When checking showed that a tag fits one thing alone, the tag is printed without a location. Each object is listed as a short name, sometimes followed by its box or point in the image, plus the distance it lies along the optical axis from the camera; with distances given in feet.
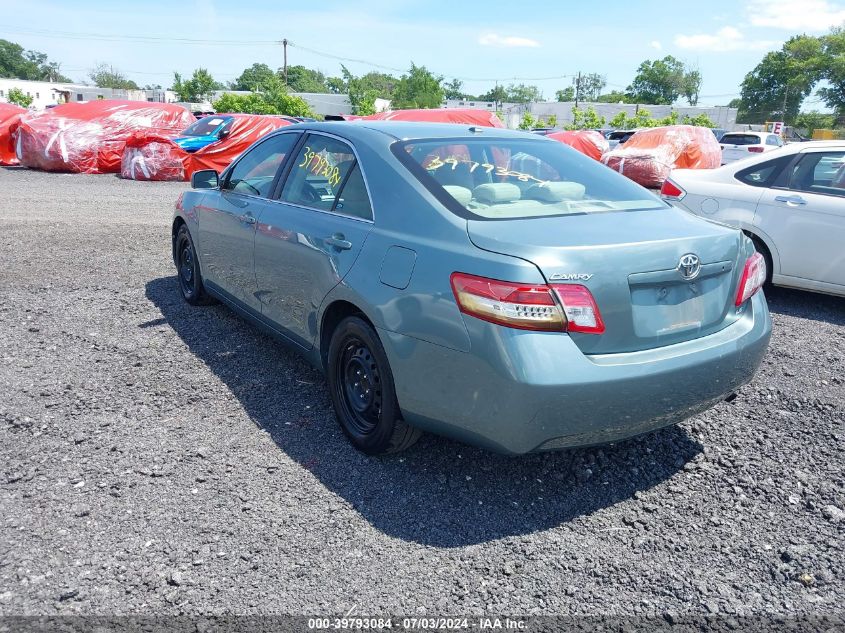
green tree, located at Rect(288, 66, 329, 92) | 366.84
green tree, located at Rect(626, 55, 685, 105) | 404.36
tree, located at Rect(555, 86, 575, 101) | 465.47
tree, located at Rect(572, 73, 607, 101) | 474.08
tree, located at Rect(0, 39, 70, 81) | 453.17
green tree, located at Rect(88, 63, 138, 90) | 382.83
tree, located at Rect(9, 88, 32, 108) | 239.50
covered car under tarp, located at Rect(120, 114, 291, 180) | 53.31
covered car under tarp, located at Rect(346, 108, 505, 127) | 60.56
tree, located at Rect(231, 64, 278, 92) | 383.55
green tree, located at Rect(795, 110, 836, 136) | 218.54
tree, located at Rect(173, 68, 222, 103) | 241.35
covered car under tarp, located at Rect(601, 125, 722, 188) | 54.34
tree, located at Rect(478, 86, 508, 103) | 503.28
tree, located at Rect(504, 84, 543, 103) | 517.55
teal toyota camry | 8.49
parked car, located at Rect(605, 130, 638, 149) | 87.61
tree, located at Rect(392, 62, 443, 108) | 247.50
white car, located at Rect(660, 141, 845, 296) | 19.11
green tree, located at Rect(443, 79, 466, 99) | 506.48
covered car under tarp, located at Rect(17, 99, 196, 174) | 56.65
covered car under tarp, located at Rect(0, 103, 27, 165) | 61.41
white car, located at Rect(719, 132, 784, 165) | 79.20
